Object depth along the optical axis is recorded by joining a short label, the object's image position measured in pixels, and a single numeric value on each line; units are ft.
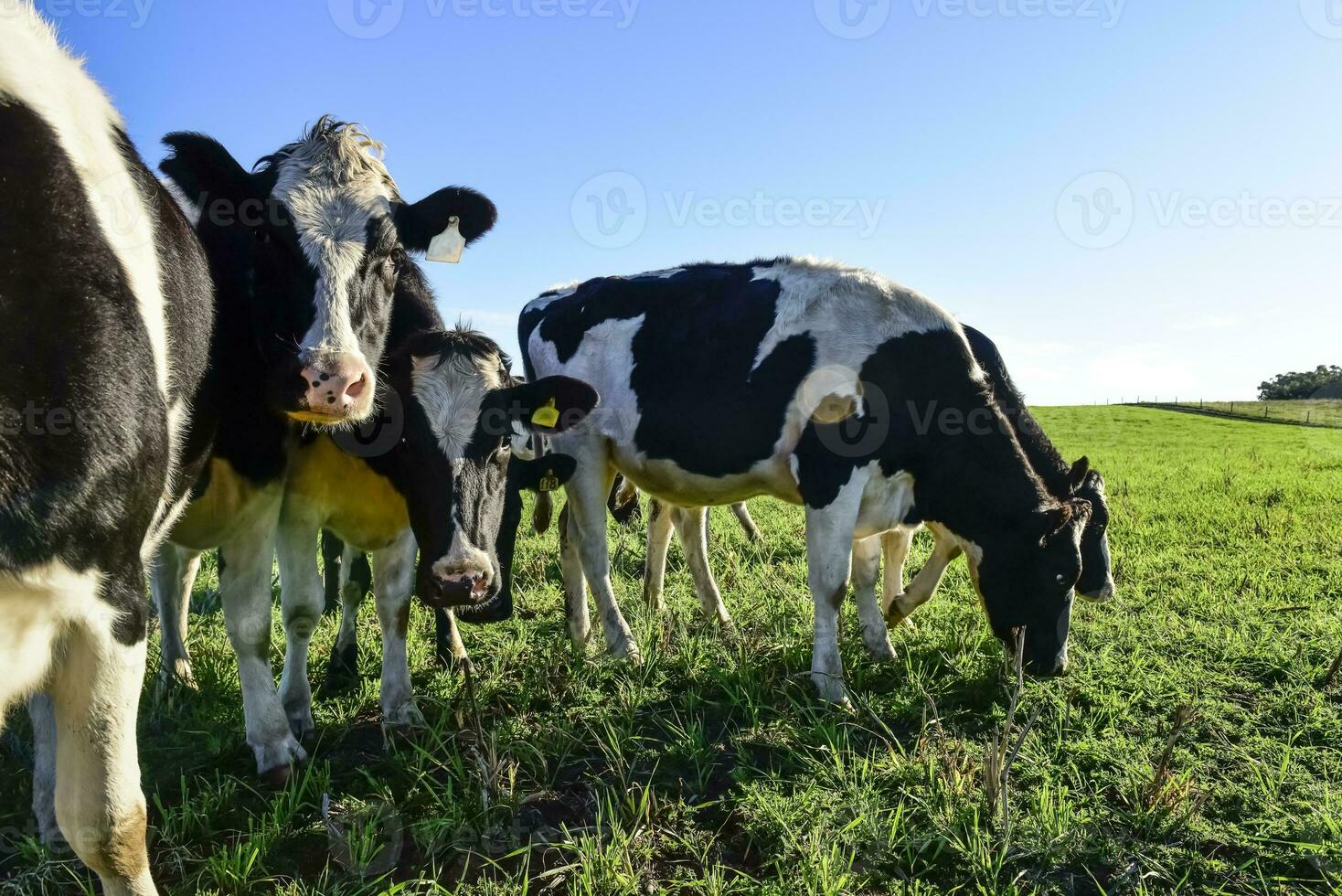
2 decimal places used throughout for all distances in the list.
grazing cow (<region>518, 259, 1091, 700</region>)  16.89
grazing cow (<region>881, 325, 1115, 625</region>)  18.76
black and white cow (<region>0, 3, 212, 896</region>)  6.70
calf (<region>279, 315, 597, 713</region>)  13.00
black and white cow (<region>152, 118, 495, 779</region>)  11.87
